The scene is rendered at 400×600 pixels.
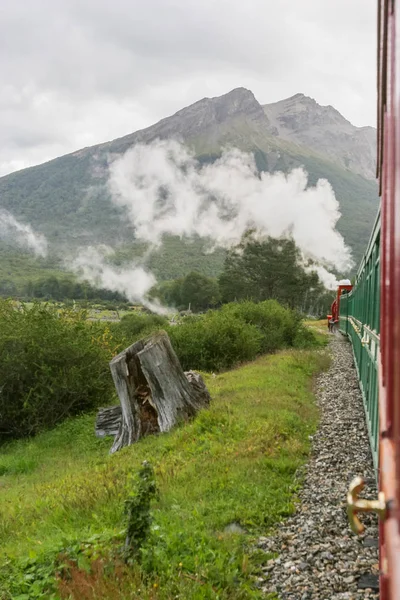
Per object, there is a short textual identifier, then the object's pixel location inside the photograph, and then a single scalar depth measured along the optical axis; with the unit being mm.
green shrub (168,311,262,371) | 20406
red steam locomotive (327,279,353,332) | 31528
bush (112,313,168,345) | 35453
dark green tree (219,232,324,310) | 55719
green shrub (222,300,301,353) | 25156
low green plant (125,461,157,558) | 4430
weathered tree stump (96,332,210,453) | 9859
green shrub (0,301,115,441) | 14188
